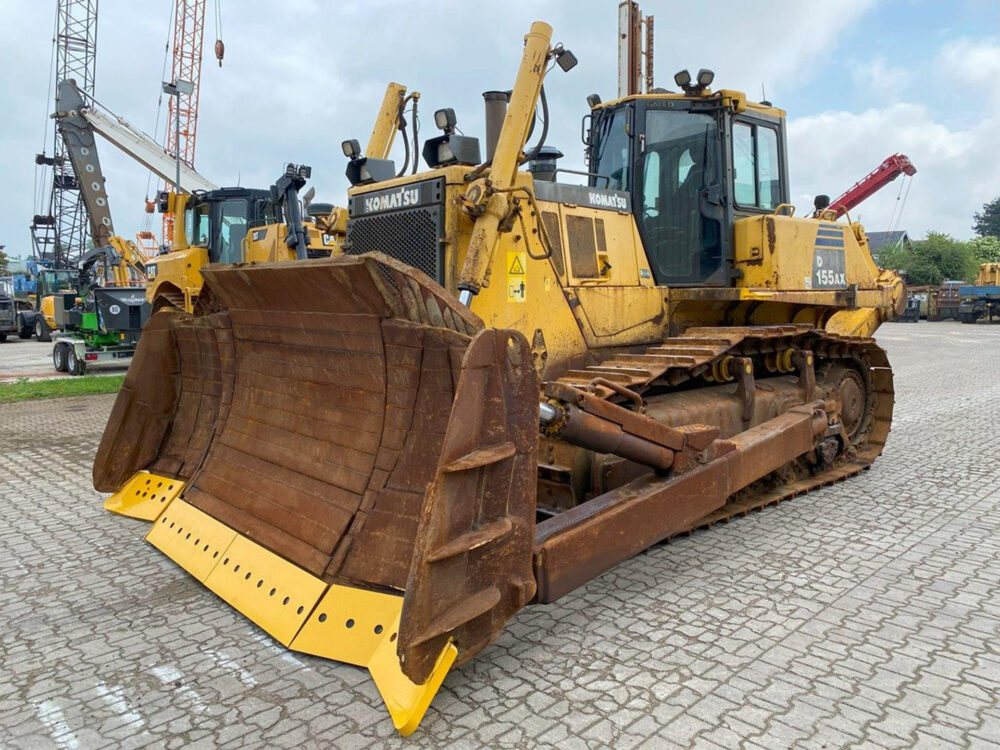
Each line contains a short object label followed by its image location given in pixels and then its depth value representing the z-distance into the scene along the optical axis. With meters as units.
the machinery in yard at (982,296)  34.38
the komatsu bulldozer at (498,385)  3.10
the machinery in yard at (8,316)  28.52
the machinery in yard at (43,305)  25.20
